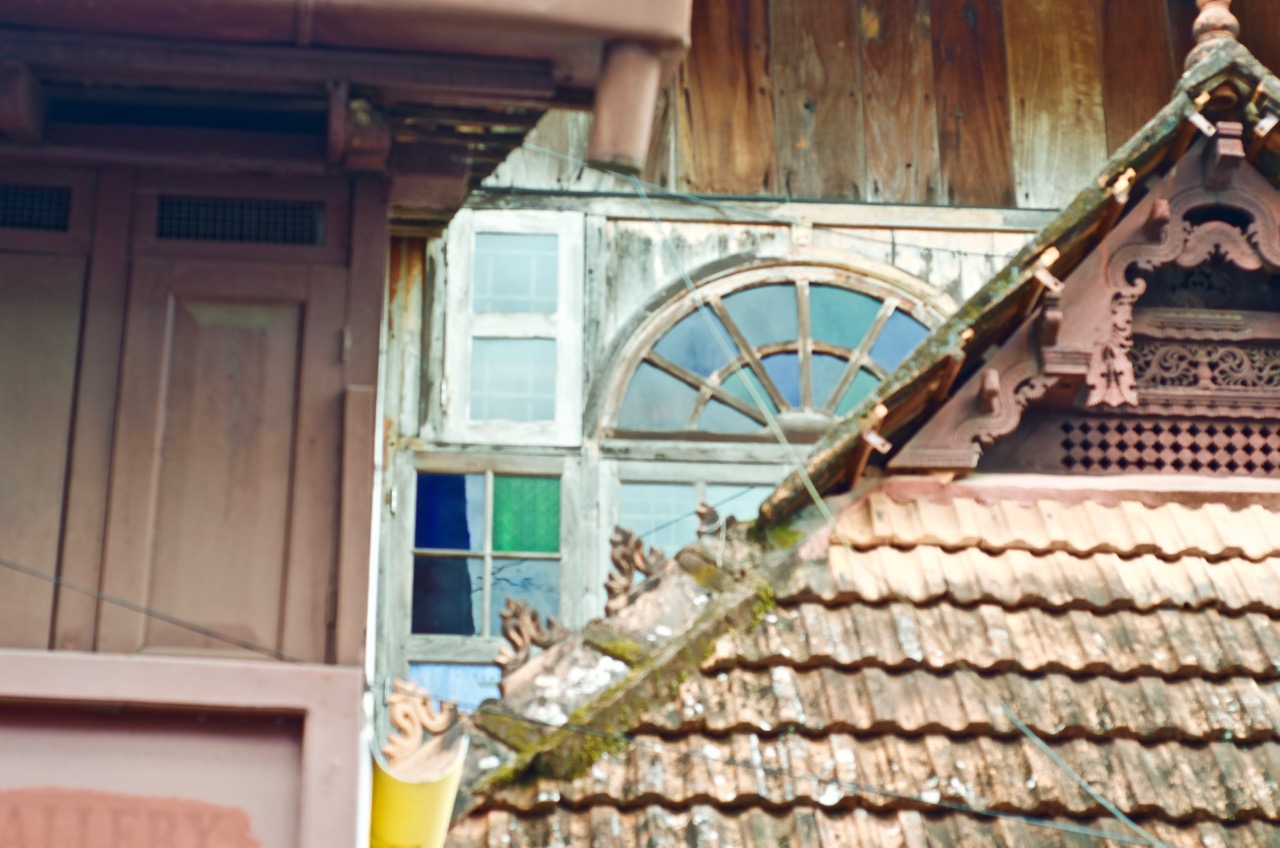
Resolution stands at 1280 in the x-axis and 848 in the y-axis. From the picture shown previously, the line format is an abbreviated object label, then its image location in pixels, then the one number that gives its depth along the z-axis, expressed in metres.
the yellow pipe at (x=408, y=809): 6.41
